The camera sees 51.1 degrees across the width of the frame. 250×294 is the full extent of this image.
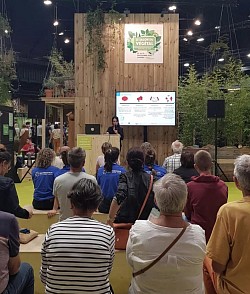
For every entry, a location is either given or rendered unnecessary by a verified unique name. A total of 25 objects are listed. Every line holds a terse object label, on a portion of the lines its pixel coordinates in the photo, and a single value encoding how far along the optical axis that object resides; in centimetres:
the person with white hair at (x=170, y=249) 133
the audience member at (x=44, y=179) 309
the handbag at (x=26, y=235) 242
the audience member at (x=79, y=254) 137
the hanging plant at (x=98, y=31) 657
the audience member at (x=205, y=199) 221
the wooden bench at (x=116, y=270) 222
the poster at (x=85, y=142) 569
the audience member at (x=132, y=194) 225
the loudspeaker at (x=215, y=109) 573
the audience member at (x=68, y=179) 254
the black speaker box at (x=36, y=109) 612
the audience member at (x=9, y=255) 139
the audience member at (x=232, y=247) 139
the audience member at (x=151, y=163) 294
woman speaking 612
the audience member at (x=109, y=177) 288
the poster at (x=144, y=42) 661
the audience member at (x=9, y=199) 215
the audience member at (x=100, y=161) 399
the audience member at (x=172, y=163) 359
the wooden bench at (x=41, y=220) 289
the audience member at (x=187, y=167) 278
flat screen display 640
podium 567
